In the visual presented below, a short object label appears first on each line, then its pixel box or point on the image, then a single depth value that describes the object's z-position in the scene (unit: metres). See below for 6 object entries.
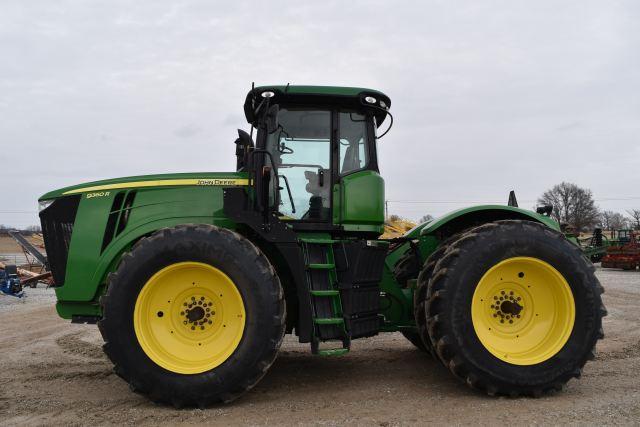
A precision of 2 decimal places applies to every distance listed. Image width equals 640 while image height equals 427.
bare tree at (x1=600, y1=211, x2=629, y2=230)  62.72
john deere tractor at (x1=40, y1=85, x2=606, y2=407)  4.07
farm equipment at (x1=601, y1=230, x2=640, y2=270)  24.69
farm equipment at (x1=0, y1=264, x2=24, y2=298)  14.03
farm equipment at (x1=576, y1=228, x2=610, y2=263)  23.33
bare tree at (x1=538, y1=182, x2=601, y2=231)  60.66
